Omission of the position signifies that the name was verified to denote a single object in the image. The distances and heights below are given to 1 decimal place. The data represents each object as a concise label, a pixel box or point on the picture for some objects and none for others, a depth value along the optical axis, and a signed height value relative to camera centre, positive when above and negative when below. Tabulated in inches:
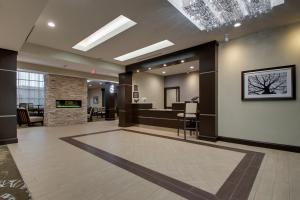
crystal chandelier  118.7 +74.2
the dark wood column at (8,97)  182.4 +5.2
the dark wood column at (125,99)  319.9 +2.8
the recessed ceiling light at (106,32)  159.1 +81.1
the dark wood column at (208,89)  197.2 +14.6
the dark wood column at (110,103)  478.6 -6.6
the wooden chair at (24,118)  320.5 -35.5
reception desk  259.4 -27.2
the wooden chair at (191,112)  211.3 -15.8
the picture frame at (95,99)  684.2 +6.3
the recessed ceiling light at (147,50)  214.8 +78.6
